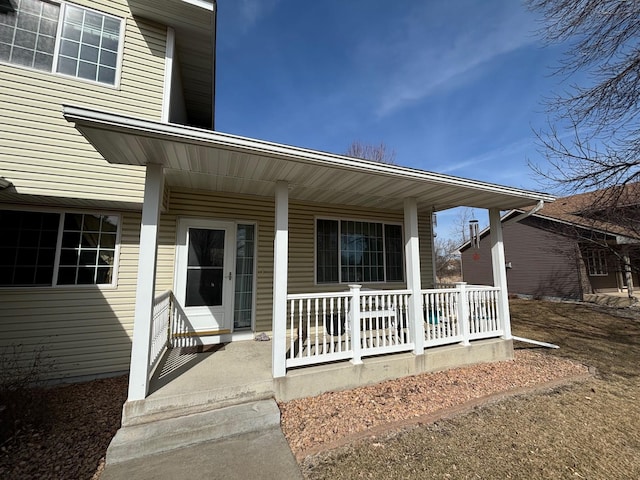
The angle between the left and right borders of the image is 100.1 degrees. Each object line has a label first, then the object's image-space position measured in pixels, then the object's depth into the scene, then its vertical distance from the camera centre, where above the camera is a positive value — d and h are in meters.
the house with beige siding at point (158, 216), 3.54 +0.92
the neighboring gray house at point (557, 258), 10.98 +0.66
